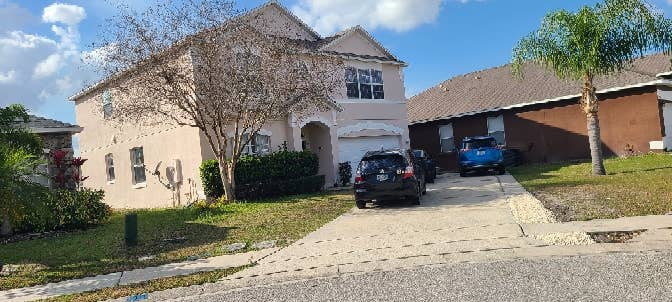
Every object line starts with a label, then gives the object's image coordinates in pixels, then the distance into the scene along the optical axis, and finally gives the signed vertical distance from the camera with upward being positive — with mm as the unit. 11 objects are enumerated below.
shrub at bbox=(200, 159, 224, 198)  17625 +62
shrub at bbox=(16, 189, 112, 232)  13586 -553
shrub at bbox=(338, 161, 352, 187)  21859 -175
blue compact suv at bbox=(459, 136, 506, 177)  22234 +30
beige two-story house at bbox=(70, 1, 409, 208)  19781 +1670
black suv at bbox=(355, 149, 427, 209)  14055 -375
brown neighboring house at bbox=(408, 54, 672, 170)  23906 +1854
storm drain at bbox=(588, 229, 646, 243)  8522 -1434
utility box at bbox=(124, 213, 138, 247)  11250 -886
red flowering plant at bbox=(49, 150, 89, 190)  15938 +700
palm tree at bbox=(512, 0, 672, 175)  16875 +3332
